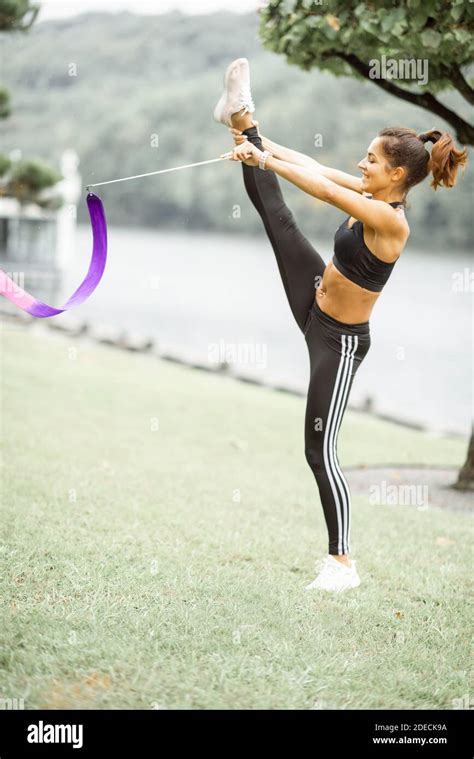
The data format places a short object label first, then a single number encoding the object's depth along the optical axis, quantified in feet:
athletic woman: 23.67
